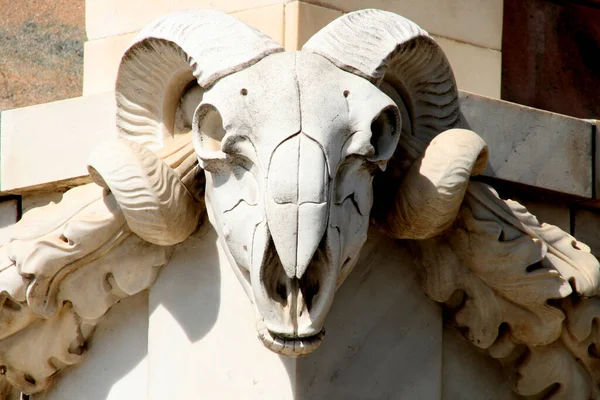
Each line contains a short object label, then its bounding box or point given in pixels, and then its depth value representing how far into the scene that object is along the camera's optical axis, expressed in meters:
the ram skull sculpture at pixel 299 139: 8.95
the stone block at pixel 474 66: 10.47
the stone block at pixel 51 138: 10.30
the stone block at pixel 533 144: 10.30
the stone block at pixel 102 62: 10.50
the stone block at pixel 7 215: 10.68
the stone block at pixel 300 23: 9.72
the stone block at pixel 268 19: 9.80
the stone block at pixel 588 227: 10.89
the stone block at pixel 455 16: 10.30
